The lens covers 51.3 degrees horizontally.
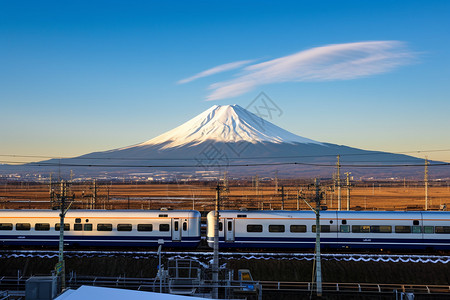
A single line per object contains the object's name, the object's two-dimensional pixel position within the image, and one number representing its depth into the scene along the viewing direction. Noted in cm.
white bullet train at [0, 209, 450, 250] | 3444
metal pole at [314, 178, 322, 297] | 2644
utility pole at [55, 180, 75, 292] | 2474
